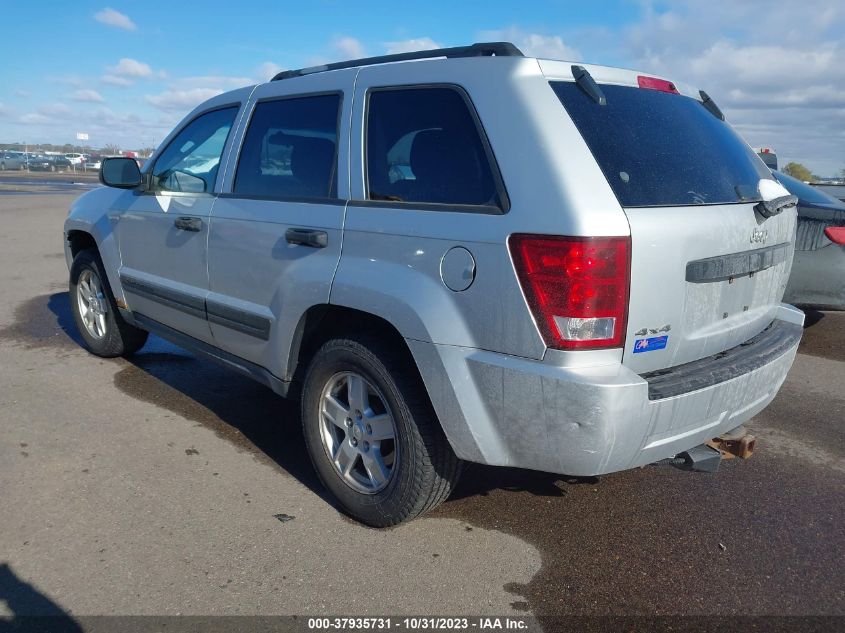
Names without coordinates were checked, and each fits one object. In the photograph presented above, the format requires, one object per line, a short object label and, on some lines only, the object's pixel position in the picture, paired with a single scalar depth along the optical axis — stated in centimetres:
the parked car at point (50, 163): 5803
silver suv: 248
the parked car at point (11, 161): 5522
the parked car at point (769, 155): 835
